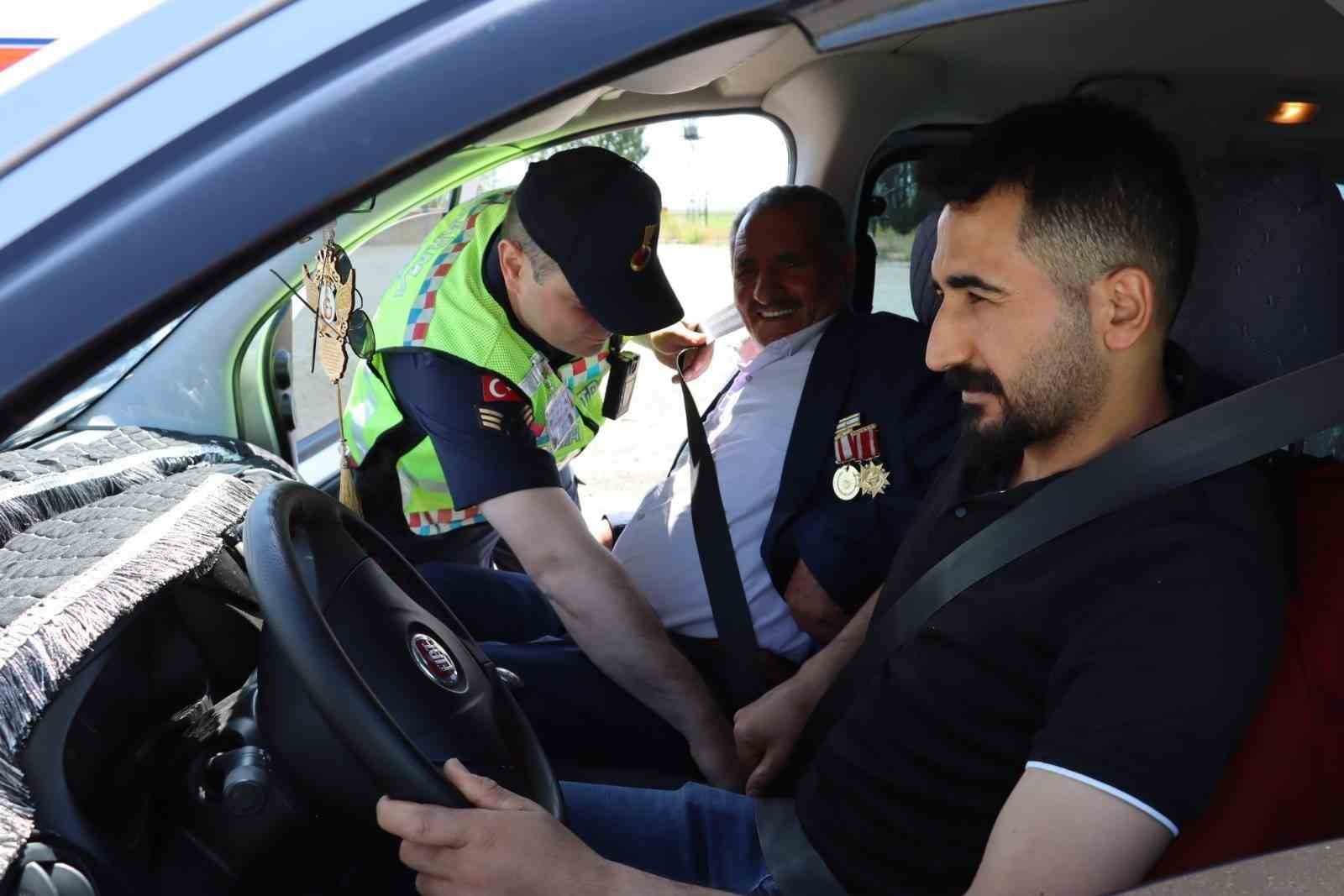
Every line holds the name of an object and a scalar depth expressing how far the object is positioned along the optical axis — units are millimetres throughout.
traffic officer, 1959
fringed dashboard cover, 1073
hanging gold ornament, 1736
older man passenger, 2004
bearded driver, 1000
